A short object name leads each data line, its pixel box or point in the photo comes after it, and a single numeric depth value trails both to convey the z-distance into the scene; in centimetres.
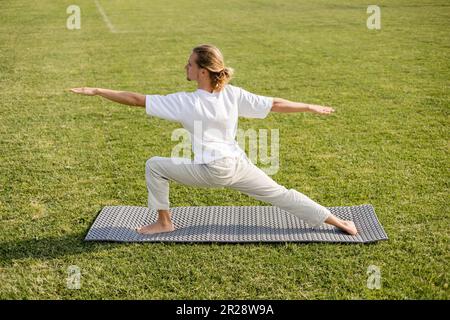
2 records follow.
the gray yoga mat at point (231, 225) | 400
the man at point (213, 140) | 362
